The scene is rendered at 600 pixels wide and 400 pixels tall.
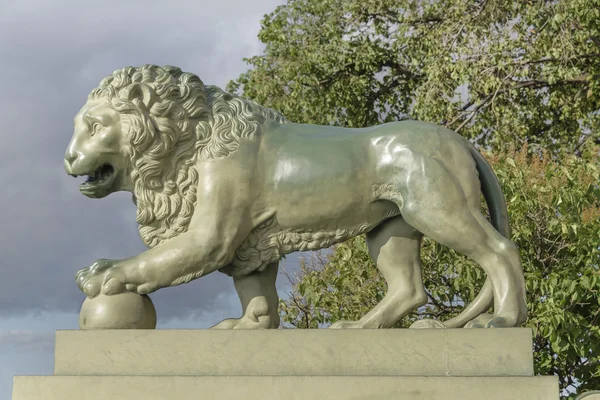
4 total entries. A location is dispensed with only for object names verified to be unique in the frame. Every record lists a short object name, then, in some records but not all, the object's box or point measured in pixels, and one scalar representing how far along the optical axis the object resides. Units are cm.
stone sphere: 1044
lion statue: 1042
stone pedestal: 961
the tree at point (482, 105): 1831
